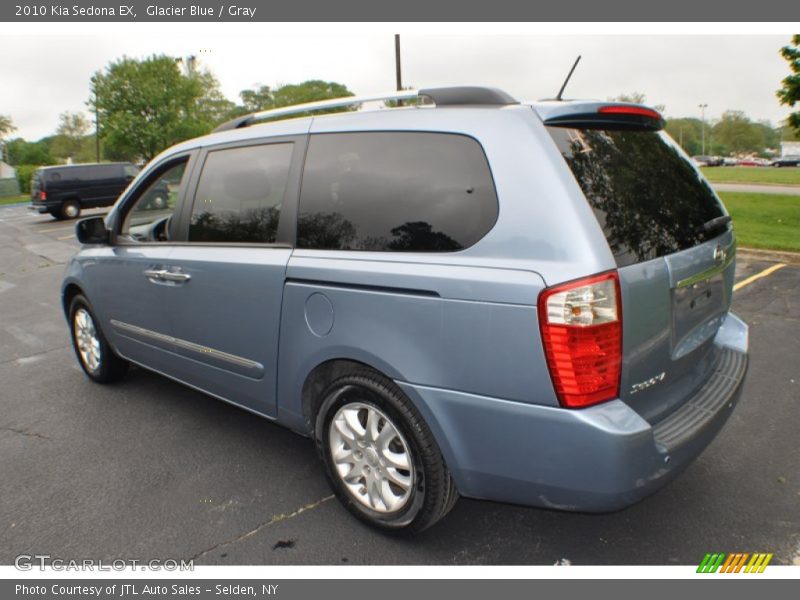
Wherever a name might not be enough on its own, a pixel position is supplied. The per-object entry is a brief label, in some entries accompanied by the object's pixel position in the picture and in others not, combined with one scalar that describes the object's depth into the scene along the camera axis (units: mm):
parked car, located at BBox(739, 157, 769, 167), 76562
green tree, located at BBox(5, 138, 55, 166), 84688
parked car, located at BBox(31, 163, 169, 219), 22219
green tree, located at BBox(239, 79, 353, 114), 93219
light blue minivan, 2018
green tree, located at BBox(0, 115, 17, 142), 81938
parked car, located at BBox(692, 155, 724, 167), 72975
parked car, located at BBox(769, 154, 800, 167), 68275
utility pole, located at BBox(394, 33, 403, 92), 17844
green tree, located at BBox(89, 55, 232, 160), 48250
